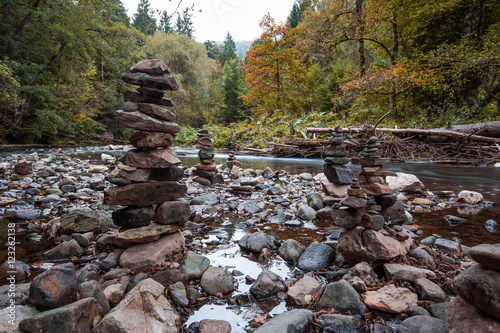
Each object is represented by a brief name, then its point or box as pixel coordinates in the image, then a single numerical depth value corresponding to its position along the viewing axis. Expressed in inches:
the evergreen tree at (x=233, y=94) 1382.9
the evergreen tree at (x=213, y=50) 2650.1
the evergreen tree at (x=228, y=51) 2583.7
